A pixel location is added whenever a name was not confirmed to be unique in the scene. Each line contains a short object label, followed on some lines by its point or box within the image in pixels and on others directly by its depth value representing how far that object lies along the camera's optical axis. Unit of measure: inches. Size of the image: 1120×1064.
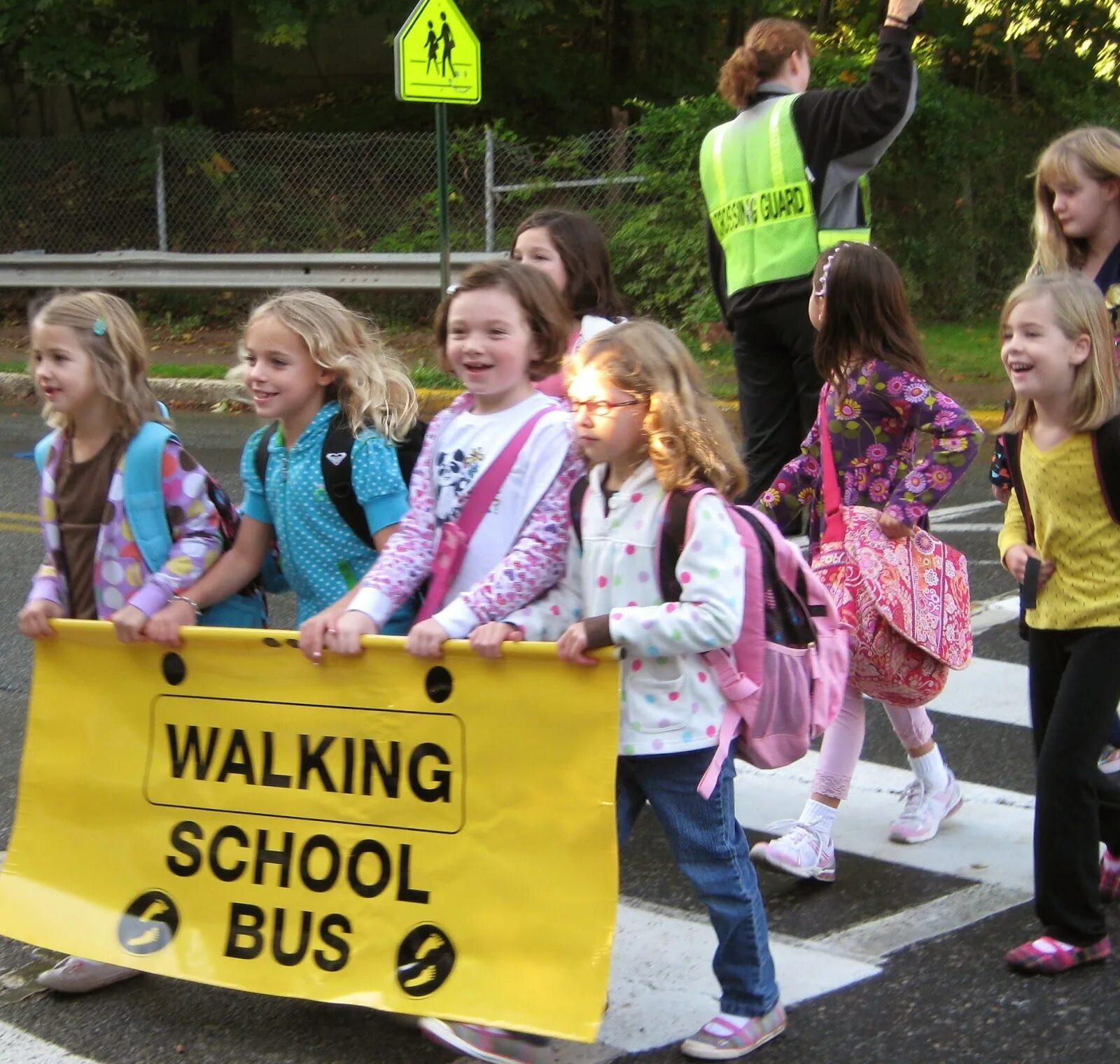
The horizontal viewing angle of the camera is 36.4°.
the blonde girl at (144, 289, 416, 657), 158.4
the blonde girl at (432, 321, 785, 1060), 135.1
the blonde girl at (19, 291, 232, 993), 163.0
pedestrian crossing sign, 504.1
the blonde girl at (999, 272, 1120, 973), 152.0
